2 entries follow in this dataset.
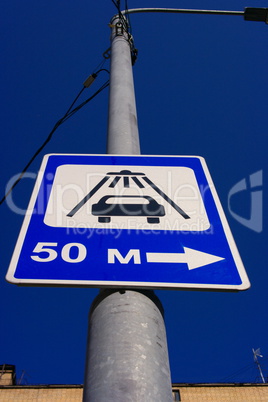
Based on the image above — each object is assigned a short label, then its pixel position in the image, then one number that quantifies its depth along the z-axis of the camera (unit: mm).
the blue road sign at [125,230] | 1335
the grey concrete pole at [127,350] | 984
